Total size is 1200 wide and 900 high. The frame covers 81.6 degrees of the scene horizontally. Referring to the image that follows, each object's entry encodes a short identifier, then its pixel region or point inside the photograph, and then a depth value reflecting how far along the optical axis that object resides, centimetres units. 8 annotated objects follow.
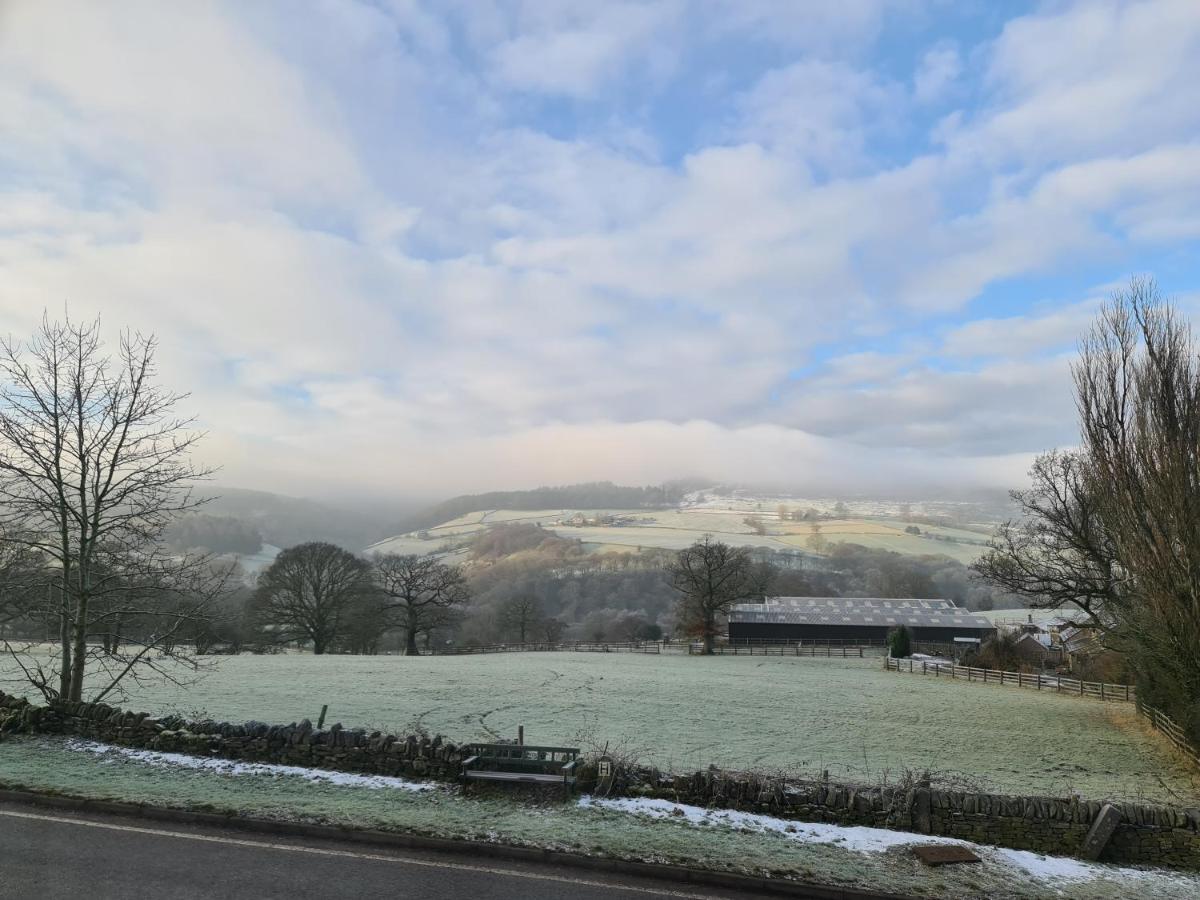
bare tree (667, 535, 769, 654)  6562
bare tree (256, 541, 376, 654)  6119
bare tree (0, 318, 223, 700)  1678
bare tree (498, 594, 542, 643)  9212
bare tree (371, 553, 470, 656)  6462
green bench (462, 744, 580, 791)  1193
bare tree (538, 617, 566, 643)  9731
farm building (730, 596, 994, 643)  8006
